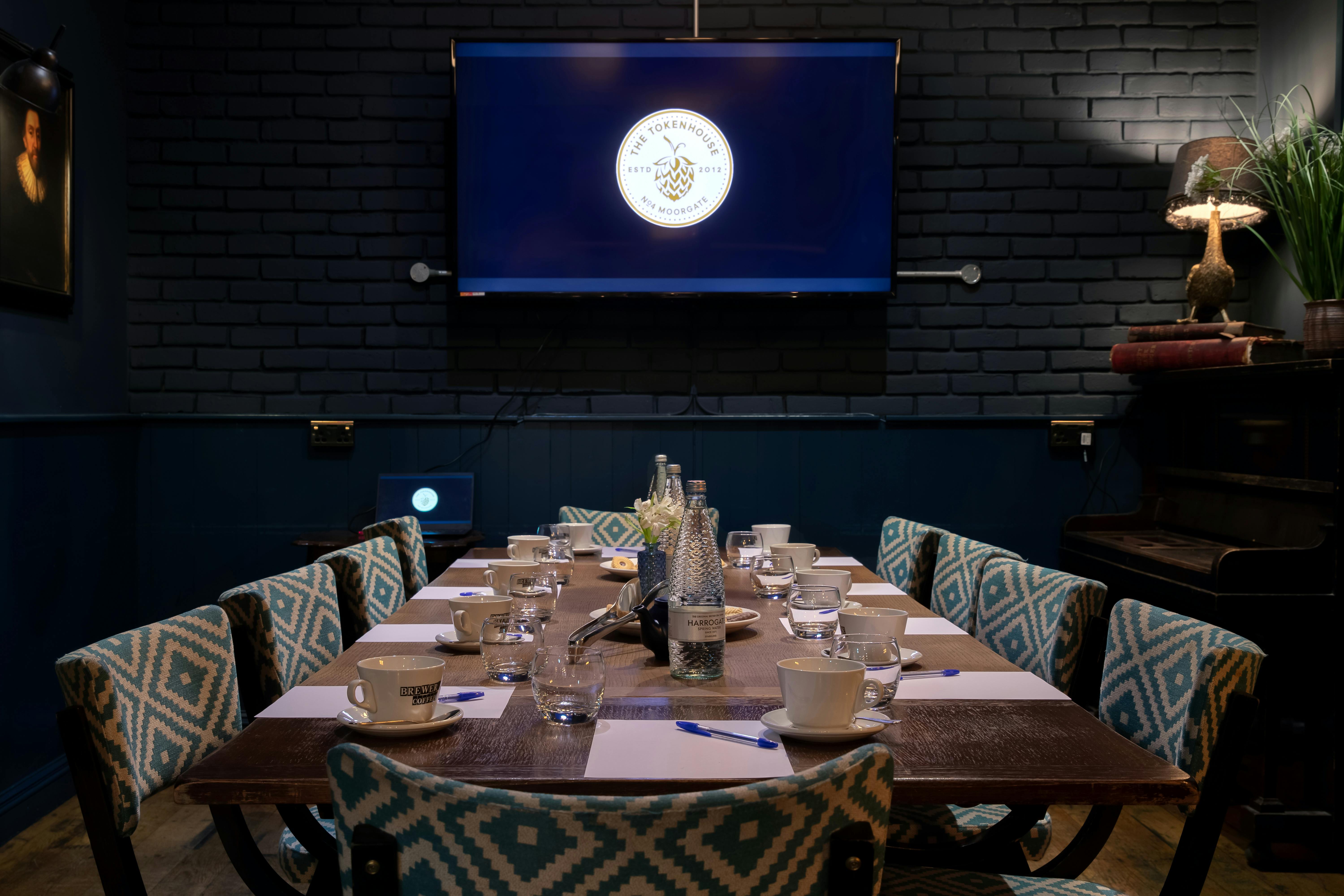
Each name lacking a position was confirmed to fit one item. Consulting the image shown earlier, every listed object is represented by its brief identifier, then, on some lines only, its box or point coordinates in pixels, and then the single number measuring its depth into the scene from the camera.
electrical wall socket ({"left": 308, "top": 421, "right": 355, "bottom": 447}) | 3.62
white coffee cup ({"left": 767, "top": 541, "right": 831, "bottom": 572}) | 2.30
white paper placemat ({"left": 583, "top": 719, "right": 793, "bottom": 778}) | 0.99
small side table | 3.26
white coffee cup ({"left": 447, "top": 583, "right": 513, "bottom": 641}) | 1.50
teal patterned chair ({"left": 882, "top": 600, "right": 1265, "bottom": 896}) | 1.15
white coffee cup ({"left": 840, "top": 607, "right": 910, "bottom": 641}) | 1.45
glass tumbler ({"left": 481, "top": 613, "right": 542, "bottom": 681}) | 1.38
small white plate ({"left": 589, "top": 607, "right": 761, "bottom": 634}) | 1.68
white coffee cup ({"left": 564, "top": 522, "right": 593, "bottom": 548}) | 2.75
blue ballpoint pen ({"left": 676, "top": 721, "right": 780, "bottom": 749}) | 1.07
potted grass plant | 2.58
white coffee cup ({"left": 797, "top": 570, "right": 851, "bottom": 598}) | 1.85
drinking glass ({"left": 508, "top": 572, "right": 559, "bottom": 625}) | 1.71
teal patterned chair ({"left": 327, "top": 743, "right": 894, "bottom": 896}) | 0.66
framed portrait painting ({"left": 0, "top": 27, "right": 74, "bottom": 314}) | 2.73
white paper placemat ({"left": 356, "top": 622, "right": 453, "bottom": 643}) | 1.65
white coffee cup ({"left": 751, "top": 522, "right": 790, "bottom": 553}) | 2.66
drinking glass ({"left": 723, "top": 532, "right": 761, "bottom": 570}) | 2.40
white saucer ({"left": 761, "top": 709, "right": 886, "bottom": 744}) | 1.07
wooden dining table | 0.97
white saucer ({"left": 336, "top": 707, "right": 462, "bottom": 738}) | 1.09
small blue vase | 1.94
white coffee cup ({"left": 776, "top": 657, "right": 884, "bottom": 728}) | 1.07
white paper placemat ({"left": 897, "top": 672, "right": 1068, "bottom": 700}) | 1.30
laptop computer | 3.51
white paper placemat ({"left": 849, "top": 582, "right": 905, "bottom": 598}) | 2.13
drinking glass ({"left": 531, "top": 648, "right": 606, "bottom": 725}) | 1.16
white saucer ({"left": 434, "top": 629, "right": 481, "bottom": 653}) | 1.55
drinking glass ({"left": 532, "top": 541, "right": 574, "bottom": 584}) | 2.27
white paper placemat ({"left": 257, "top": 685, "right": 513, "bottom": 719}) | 1.19
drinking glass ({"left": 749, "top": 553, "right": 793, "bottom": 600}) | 2.07
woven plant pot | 2.56
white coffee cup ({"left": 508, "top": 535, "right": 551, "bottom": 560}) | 2.41
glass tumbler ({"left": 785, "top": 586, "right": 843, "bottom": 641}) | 1.62
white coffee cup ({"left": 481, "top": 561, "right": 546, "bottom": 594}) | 1.81
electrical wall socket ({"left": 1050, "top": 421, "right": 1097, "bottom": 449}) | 3.67
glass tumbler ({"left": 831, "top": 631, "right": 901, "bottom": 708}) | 1.19
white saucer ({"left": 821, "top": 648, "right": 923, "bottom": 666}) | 1.43
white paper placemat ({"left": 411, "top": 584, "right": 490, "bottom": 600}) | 2.08
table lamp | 3.05
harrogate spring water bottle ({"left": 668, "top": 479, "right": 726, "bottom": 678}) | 1.36
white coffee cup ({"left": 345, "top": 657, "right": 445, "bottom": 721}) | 1.11
